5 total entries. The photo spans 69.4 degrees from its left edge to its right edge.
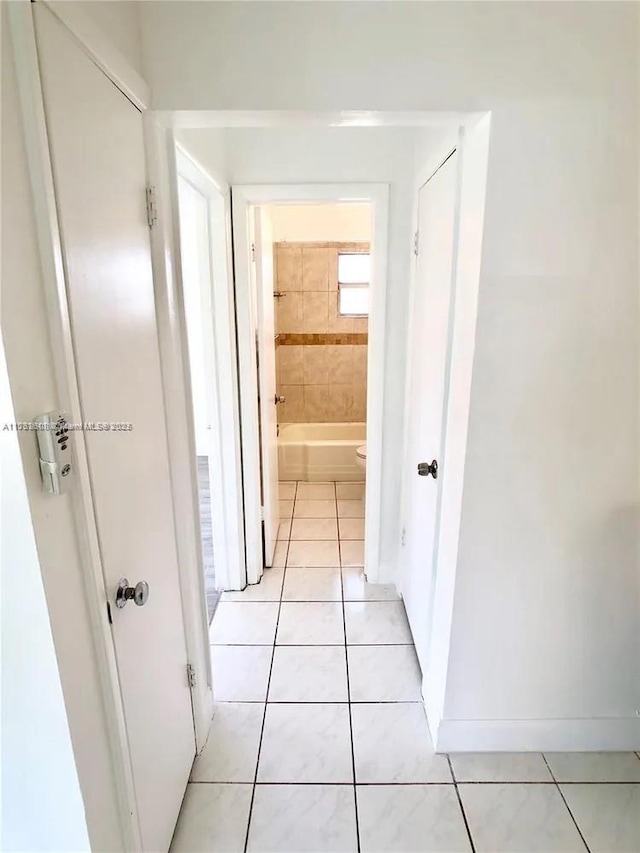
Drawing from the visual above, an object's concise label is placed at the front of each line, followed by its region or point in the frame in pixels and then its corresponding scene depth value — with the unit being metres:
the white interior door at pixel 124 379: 0.83
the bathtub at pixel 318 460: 4.01
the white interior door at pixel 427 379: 1.57
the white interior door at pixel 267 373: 2.38
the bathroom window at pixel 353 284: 4.31
